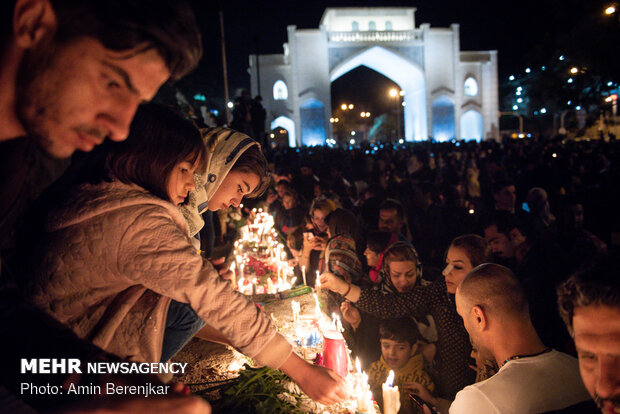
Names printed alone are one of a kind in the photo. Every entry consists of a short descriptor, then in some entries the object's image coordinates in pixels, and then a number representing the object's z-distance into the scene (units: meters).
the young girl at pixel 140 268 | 1.48
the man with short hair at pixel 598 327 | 1.44
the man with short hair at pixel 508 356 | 1.96
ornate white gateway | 46.66
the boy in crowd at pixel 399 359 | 3.39
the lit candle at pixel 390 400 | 2.11
